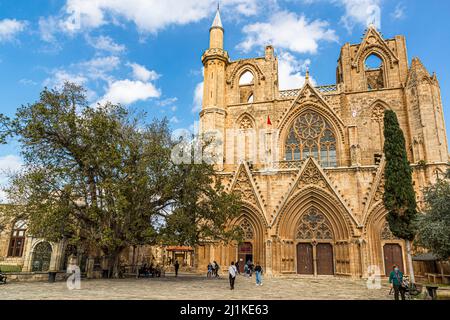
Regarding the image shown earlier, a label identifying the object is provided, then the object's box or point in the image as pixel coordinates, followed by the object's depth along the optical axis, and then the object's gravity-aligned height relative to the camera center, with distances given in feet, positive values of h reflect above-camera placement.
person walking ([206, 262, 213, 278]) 69.88 -5.26
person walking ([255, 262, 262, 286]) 54.26 -4.68
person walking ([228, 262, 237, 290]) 44.62 -3.76
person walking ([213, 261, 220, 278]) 70.13 -5.18
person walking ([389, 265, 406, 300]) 37.81 -3.76
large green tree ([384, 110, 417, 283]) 50.55 +9.28
